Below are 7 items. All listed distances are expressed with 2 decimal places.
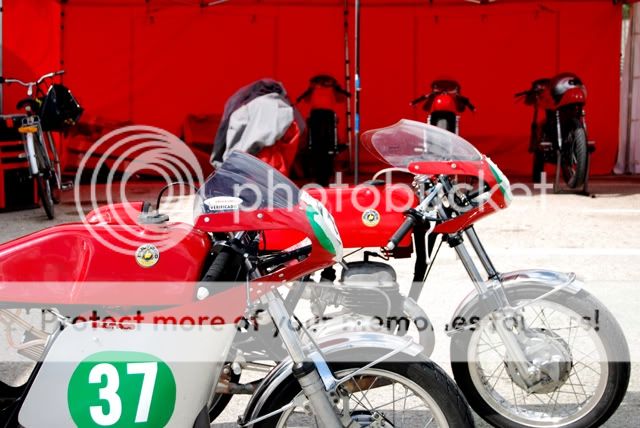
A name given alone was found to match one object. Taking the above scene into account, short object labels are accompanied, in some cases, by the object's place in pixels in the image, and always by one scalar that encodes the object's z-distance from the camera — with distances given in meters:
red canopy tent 12.50
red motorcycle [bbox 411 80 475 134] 10.99
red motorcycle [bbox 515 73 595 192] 10.09
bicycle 8.93
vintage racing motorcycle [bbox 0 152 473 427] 2.67
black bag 9.29
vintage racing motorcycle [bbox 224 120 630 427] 3.53
